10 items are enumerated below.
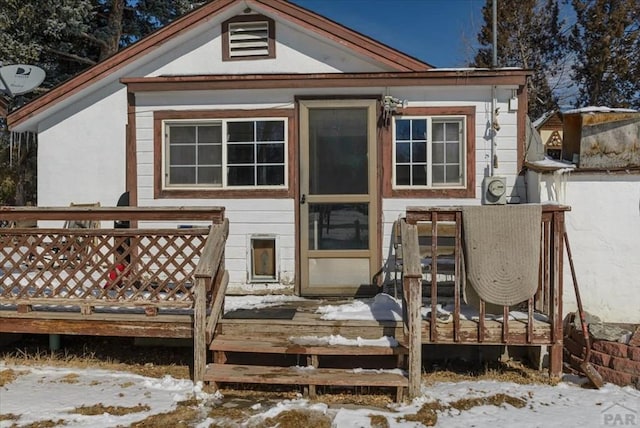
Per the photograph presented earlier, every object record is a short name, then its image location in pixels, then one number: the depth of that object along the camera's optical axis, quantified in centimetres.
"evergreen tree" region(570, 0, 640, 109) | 1585
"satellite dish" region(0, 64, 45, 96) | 684
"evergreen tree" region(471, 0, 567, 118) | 1741
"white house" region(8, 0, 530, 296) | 560
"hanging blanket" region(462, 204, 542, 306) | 407
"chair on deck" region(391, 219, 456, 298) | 533
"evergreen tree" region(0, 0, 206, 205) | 1252
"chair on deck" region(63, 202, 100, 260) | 680
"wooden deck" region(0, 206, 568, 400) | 388
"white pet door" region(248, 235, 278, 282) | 578
